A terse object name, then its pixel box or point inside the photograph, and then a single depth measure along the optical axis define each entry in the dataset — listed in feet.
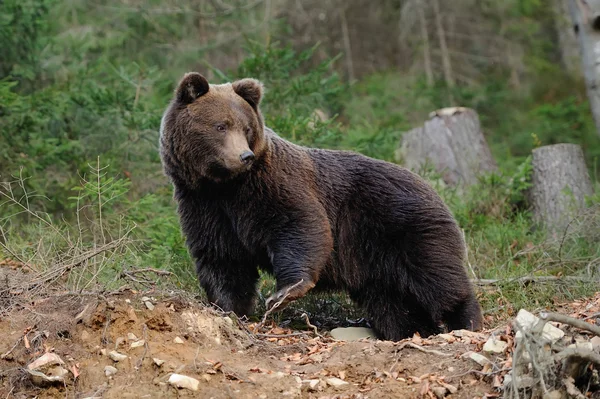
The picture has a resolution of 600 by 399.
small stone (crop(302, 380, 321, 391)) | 28.32
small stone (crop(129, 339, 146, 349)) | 30.24
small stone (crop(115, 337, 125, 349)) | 30.35
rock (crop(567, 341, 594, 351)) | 24.69
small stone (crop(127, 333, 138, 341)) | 30.63
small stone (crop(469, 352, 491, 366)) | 28.27
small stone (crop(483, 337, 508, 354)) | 28.78
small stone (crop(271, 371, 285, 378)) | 28.96
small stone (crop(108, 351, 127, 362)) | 29.58
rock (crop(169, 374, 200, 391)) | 27.68
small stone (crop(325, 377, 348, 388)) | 28.48
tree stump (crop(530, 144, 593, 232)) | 63.67
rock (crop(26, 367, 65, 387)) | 28.30
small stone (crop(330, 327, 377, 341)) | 42.29
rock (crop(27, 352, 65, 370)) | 28.68
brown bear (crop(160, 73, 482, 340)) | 40.45
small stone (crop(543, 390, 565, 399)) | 24.55
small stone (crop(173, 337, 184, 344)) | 31.14
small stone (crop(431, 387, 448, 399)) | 26.96
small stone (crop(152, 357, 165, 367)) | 29.01
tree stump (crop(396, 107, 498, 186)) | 77.05
